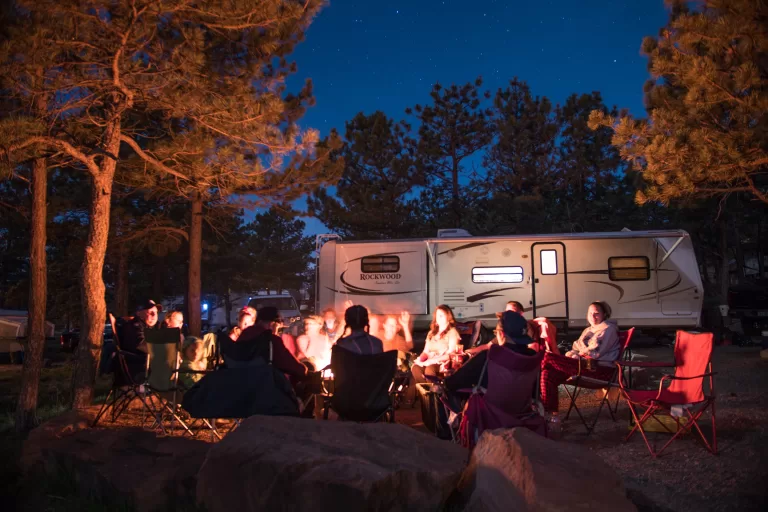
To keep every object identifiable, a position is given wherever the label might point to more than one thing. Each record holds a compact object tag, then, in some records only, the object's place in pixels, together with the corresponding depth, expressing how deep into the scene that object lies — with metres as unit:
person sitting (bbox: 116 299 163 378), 5.71
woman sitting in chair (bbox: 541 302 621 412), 5.17
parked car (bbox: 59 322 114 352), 14.87
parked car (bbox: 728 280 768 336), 13.62
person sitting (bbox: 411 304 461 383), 5.82
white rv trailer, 11.03
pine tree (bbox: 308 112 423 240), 19.17
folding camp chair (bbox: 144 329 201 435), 5.12
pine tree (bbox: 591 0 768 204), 6.05
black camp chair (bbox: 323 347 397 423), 4.09
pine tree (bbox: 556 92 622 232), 20.06
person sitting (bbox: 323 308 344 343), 6.79
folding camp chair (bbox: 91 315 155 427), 5.37
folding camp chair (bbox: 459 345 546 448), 3.72
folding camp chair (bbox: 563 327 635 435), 5.11
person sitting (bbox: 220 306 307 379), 4.27
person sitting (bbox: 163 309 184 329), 6.63
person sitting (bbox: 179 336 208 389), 6.19
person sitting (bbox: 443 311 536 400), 4.07
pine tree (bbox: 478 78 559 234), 19.58
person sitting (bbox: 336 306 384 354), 4.38
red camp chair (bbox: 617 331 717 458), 4.25
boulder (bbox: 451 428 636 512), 2.43
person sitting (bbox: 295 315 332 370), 6.14
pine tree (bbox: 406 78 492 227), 20.31
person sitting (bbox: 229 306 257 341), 6.26
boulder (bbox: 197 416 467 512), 2.66
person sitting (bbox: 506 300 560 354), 6.51
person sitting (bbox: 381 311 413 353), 7.11
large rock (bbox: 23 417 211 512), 3.31
